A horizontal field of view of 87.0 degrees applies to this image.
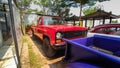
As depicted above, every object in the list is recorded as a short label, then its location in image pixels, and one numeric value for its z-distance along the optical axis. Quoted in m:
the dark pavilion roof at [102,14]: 7.28
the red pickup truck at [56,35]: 2.45
